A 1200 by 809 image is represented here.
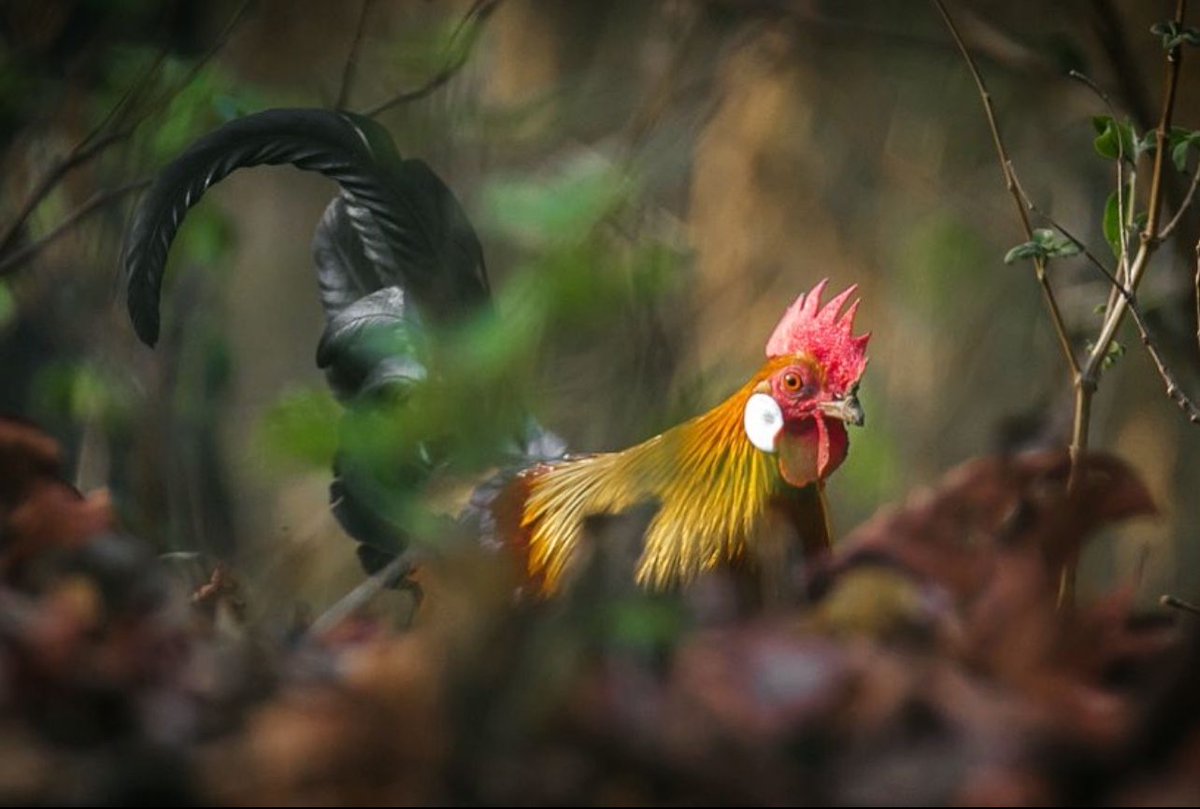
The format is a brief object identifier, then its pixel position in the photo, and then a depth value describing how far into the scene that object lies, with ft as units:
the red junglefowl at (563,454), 19.20
